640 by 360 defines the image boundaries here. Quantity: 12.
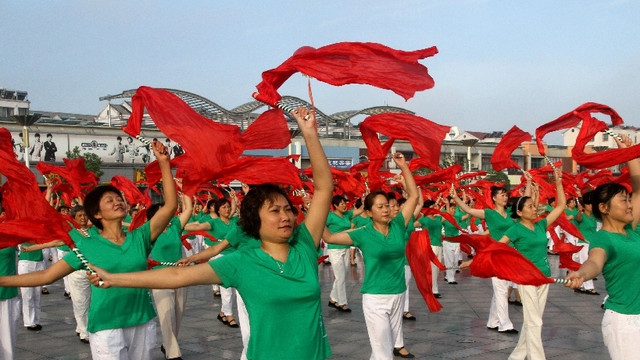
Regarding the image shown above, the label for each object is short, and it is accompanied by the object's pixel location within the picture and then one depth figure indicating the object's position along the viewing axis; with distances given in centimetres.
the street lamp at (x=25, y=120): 2233
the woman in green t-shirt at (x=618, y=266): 429
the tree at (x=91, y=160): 3581
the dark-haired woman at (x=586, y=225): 1177
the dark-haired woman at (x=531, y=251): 648
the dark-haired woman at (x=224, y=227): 923
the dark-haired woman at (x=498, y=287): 829
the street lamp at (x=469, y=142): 3500
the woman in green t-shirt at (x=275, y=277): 315
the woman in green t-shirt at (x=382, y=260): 617
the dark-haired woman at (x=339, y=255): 1051
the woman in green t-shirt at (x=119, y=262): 472
